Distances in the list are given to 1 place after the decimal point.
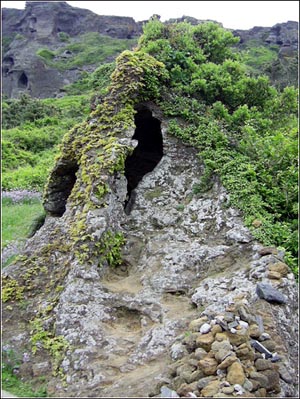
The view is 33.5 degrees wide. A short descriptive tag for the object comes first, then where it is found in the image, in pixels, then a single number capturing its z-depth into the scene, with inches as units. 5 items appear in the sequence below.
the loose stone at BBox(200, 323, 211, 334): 252.1
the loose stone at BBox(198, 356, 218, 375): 229.1
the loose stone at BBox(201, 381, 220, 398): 218.5
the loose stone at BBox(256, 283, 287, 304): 276.4
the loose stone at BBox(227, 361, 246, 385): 220.9
